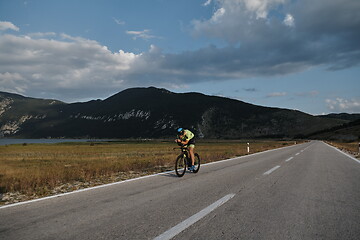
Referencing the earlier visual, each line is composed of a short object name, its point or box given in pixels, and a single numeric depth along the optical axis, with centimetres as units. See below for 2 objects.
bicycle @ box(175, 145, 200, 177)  1045
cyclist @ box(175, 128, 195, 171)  1080
